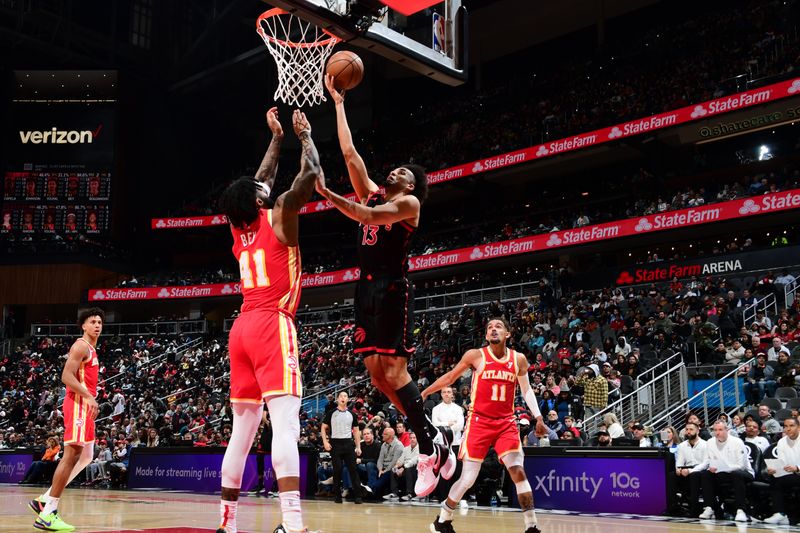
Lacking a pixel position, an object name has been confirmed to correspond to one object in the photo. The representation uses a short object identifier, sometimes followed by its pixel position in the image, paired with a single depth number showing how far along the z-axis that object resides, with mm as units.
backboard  7613
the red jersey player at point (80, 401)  7539
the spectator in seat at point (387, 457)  13695
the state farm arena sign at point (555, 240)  22406
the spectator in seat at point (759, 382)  14258
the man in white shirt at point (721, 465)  10328
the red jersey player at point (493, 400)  7340
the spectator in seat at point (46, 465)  18359
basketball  5951
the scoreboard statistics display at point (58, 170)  33062
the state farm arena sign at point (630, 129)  23281
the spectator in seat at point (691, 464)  10570
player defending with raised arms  4750
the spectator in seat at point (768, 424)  11820
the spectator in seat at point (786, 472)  9836
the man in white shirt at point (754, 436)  10758
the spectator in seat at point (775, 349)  15453
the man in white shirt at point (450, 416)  12461
